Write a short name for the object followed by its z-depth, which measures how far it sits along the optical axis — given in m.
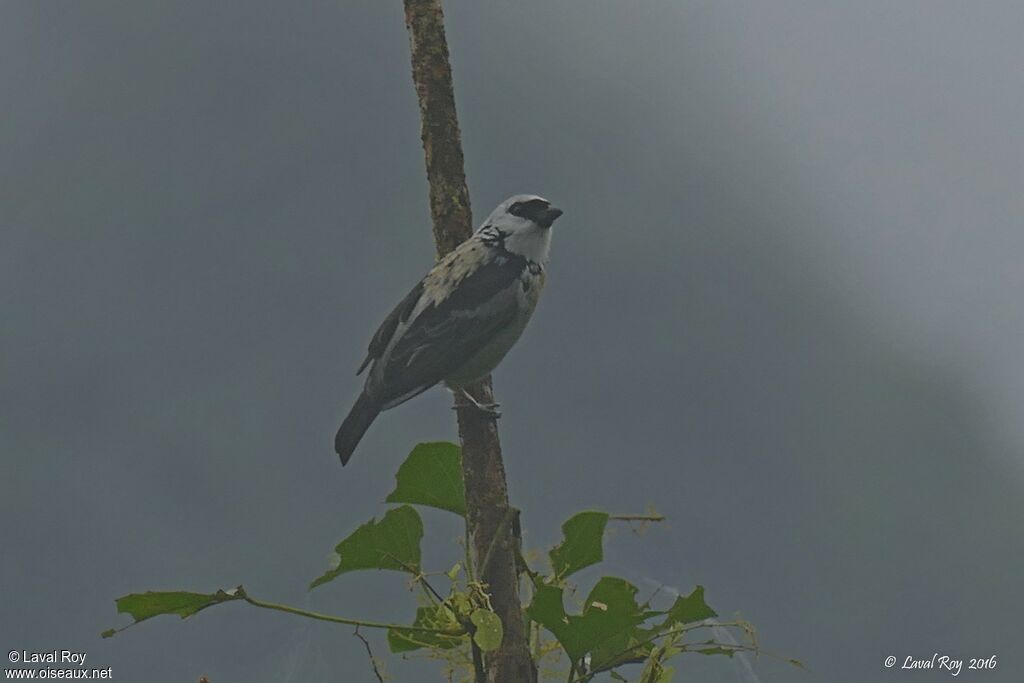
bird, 7.35
